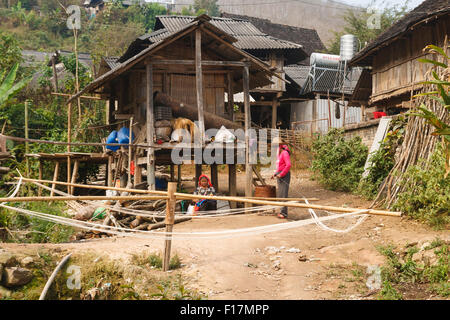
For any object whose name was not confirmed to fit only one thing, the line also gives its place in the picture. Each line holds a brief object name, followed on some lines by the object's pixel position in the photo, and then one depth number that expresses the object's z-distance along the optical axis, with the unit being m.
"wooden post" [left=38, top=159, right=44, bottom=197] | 13.46
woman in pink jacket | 9.28
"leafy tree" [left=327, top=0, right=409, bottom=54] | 28.41
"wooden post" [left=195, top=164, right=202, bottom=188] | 11.88
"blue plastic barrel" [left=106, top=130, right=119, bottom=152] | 12.21
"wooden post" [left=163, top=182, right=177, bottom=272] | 6.04
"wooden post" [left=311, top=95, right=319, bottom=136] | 21.86
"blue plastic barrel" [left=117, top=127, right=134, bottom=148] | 11.80
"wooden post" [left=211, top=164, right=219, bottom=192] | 12.51
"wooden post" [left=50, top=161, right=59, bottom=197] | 12.87
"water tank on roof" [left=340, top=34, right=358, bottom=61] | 21.70
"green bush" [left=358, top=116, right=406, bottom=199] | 10.06
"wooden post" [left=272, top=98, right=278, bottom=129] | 21.33
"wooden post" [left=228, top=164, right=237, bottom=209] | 11.45
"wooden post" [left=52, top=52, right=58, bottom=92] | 19.81
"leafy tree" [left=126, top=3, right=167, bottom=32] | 36.66
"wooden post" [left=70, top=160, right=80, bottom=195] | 12.64
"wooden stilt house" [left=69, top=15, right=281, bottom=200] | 10.58
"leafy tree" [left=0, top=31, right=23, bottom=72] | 19.44
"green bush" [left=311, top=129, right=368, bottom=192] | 12.55
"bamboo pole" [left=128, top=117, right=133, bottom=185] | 11.10
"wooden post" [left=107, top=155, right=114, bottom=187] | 13.06
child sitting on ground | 9.97
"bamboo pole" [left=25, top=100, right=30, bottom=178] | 13.57
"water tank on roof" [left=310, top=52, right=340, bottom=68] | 22.44
